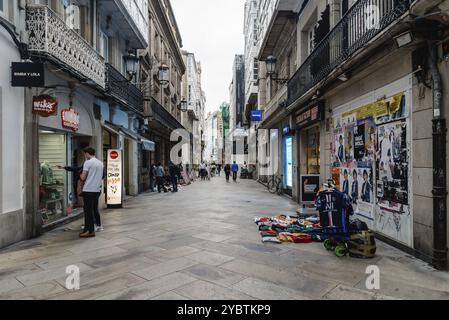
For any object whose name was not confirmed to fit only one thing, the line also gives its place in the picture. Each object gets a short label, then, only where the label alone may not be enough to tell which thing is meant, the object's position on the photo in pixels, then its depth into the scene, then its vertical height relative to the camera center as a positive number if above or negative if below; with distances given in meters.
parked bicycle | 16.89 -1.38
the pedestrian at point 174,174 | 18.80 -0.76
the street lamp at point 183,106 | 30.95 +5.60
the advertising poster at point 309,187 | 10.17 -0.87
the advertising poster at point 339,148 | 8.87 +0.35
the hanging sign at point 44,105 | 7.36 +1.35
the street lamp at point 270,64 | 15.03 +4.67
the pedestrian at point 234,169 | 28.62 -0.78
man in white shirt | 7.30 -0.63
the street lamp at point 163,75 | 19.66 +5.47
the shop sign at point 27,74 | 6.61 +1.87
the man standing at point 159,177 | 18.80 -0.94
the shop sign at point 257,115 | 22.39 +3.28
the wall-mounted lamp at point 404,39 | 5.19 +2.03
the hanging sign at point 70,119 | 9.02 +1.28
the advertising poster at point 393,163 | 5.97 -0.06
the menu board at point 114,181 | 11.96 -0.73
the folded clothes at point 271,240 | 6.53 -1.65
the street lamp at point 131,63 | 13.41 +4.22
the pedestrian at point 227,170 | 29.19 -0.89
